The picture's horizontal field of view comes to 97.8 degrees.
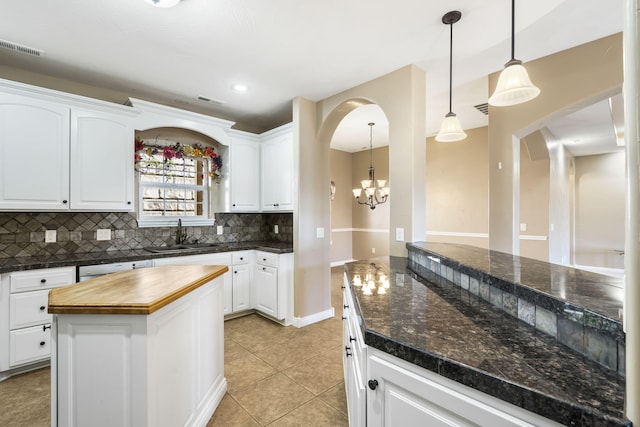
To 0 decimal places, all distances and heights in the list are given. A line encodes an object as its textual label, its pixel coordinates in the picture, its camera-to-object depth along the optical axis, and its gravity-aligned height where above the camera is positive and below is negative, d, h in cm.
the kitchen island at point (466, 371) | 65 -43
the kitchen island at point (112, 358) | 126 -65
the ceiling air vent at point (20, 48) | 227 +141
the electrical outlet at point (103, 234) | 306 -20
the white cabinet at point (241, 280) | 351 -84
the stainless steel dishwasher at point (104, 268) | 252 -50
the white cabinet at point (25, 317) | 222 -83
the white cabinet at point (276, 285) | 339 -87
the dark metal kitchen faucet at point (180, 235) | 359 -26
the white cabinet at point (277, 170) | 359 +60
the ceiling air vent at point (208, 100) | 338 +143
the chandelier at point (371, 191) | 544 +50
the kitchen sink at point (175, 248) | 315 -40
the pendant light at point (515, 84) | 159 +75
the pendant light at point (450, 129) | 224 +69
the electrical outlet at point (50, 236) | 279 -20
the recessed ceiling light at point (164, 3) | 179 +137
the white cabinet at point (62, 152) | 243 +61
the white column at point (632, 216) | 51 +0
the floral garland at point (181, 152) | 329 +80
